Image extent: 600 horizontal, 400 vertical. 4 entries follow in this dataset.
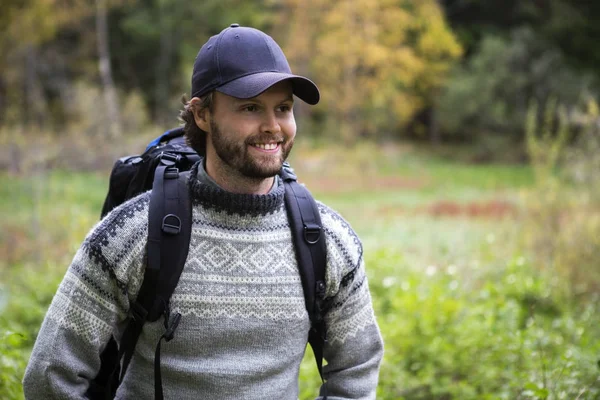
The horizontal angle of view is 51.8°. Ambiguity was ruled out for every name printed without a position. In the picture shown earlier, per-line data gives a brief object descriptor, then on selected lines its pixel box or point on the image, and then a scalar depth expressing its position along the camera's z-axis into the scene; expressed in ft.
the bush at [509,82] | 81.10
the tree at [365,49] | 76.18
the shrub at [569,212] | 21.03
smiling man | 6.43
